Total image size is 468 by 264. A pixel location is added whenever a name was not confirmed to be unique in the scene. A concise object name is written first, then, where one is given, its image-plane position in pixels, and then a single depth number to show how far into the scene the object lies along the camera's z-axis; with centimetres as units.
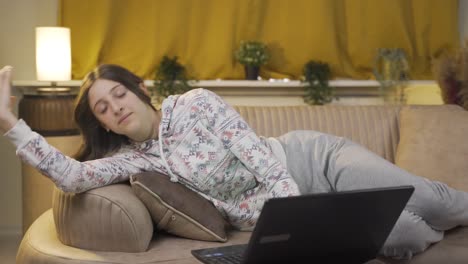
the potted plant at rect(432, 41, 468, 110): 295
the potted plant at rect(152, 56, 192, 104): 369
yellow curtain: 377
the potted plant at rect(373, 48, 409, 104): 372
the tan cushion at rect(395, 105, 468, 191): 261
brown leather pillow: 202
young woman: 206
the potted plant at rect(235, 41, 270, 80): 372
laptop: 144
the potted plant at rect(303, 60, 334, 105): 372
